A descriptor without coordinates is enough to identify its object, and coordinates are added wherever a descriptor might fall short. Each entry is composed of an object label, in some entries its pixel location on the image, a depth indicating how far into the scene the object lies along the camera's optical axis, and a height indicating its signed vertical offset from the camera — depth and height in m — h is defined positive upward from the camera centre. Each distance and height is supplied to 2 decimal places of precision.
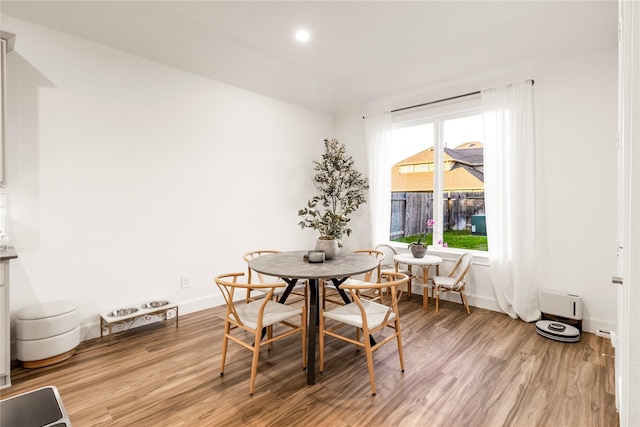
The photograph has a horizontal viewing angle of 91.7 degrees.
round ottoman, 2.40 -0.97
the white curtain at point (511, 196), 3.49 +0.17
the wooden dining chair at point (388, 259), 4.57 -0.75
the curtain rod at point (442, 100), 3.94 +1.51
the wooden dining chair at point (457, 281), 3.73 -0.87
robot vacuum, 2.96 -1.19
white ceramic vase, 2.92 -0.35
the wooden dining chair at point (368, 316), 2.16 -0.80
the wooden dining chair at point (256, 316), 2.15 -0.80
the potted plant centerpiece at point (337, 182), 4.95 +0.48
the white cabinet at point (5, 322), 2.13 -0.76
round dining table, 2.29 -0.47
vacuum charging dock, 3.00 -1.12
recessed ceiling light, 3.34 +1.93
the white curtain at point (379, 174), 4.81 +0.58
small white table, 3.91 -0.66
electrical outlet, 3.65 -0.83
